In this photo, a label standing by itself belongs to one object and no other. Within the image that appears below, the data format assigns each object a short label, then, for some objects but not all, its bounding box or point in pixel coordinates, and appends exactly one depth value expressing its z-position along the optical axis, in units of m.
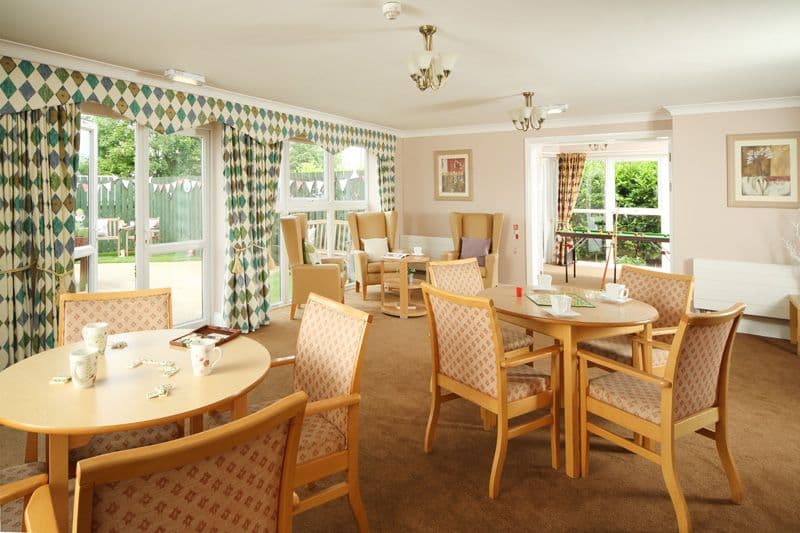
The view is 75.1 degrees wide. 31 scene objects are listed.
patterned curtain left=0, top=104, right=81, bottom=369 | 3.59
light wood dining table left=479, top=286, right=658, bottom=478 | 2.57
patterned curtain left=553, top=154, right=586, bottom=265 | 10.20
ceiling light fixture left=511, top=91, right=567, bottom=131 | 4.93
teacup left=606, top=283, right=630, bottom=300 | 3.05
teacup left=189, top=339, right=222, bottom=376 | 1.84
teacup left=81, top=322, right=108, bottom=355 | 2.00
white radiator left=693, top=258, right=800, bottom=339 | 5.14
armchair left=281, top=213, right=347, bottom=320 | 5.75
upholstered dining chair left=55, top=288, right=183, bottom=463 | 2.47
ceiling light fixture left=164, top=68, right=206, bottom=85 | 4.14
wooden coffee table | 6.02
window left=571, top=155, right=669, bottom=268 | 9.89
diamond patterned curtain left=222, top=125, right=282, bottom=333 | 5.29
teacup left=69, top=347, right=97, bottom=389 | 1.69
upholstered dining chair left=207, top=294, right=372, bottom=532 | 1.89
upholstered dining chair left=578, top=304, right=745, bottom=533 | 2.11
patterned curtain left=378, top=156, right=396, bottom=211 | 7.69
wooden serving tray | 2.21
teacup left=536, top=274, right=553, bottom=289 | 3.46
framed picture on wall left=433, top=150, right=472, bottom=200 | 7.59
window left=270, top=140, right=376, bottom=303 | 6.55
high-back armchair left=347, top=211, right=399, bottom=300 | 6.67
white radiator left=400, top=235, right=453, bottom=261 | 7.84
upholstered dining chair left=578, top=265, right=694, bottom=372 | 2.88
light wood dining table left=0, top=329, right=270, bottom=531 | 1.49
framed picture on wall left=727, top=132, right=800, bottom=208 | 5.15
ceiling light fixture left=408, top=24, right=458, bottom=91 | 3.03
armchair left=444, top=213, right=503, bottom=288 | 6.99
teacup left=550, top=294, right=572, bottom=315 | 2.72
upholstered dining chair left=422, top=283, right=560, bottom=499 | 2.41
